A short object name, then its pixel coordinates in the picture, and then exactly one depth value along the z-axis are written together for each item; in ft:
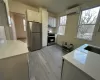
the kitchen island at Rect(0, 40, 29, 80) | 2.21
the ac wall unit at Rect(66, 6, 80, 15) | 8.59
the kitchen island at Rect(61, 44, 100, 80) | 1.74
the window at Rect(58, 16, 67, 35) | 12.52
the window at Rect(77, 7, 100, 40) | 7.49
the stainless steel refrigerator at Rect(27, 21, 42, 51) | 9.13
